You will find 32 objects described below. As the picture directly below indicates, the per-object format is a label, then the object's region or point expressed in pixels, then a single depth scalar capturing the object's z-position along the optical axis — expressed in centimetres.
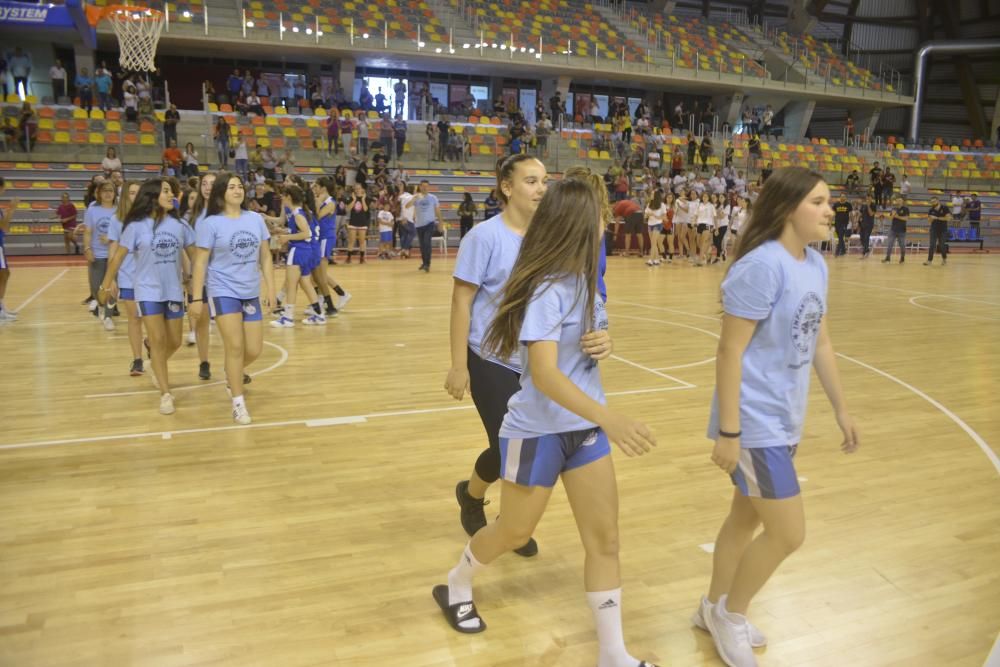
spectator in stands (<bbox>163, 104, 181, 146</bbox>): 2130
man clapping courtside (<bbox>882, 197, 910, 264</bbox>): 1988
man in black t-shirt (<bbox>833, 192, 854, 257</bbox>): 2267
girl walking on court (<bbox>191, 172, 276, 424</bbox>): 579
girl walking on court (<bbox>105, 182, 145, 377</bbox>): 753
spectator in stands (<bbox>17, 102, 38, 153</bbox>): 2077
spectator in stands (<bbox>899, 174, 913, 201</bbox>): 2983
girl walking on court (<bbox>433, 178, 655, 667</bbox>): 257
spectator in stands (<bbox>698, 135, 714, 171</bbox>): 2819
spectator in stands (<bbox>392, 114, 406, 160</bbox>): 2417
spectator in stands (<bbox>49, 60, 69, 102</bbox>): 2284
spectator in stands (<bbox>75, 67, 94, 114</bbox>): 2233
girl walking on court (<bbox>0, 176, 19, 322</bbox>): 1020
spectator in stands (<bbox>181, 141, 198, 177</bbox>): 2042
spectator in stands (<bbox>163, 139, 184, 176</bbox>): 2034
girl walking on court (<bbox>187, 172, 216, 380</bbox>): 721
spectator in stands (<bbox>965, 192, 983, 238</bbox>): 2830
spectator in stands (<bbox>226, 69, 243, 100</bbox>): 2553
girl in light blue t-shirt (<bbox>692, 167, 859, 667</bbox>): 269
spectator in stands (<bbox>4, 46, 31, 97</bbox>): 2267
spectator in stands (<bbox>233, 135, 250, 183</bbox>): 2128
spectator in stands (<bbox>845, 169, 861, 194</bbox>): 2930
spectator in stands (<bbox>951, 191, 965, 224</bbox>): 2811
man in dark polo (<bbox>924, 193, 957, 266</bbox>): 1978
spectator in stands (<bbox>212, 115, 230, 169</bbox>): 2145
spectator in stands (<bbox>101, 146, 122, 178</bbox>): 1986
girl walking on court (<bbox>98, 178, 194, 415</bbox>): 629
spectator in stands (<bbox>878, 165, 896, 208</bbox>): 2780
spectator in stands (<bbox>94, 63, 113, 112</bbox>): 2231
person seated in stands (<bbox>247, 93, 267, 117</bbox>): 2350
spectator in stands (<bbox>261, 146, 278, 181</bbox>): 2127
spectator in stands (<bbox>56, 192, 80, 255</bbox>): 1823
